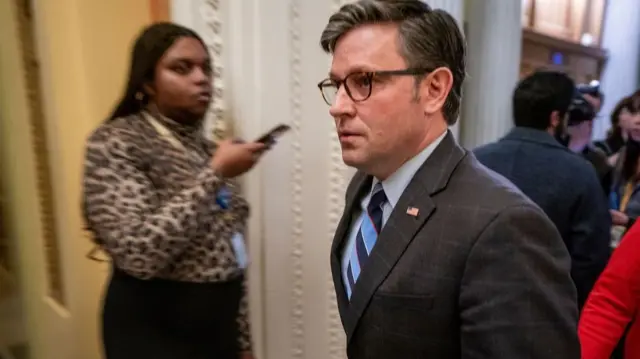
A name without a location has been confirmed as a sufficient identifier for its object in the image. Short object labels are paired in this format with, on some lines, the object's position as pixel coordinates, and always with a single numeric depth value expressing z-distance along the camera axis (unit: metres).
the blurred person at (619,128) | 2.34
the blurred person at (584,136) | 2.32
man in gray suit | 0.72
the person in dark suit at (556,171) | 1.71
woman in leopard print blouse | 1.16
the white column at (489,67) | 2.65
